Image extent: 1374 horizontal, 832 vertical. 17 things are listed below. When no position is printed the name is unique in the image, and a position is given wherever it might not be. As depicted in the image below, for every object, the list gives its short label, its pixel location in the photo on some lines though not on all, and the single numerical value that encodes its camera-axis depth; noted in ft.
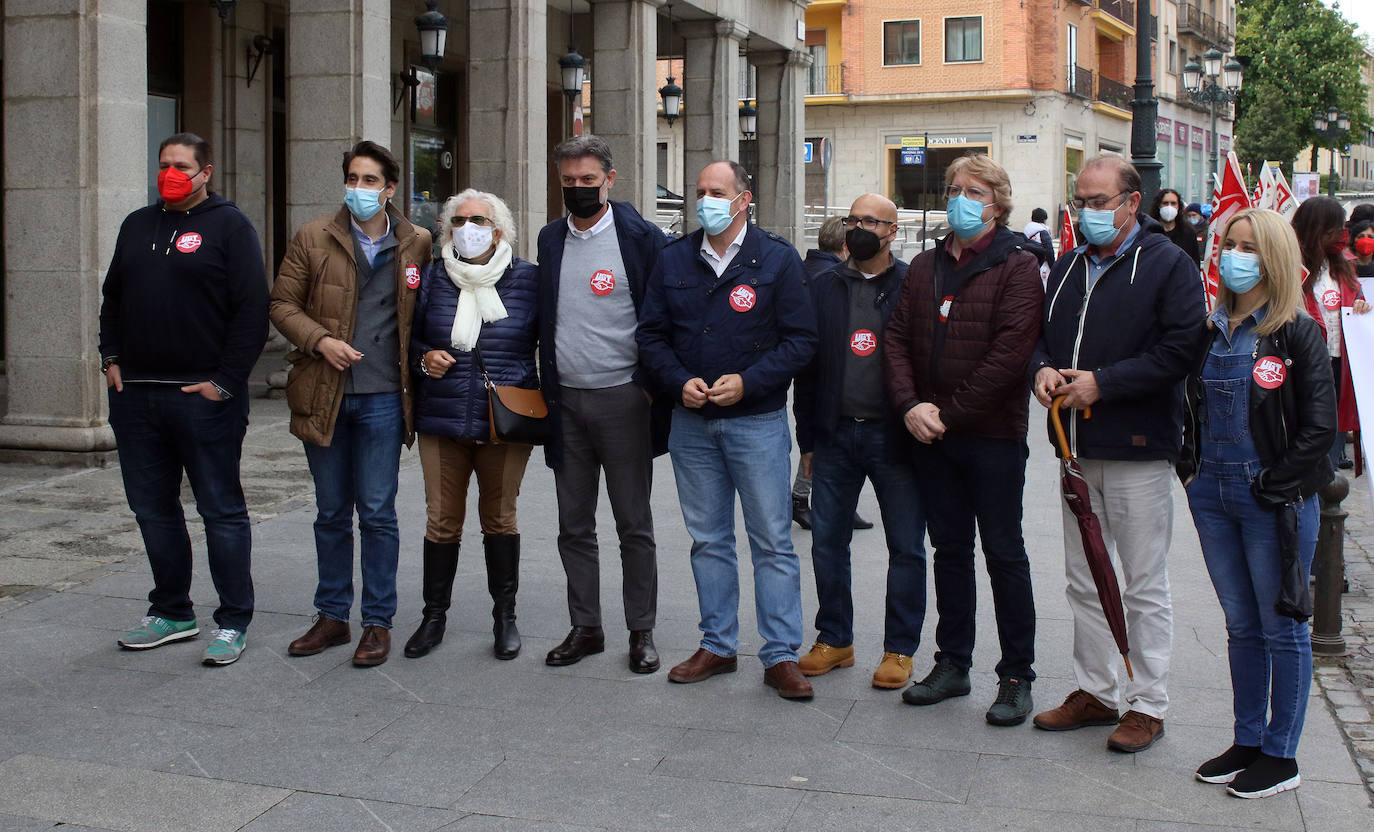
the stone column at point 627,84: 59.62
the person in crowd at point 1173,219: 47.09
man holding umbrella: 16.35
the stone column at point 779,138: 79.71
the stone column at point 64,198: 33.86
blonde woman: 15.21
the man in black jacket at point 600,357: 19.72
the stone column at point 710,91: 69.62
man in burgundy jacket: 17.43
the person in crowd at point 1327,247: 22.40
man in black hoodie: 19.60
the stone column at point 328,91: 41.91
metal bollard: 21.47
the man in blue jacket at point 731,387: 18.79
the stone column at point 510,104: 51.11
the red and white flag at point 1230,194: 32.83
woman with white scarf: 19.81
